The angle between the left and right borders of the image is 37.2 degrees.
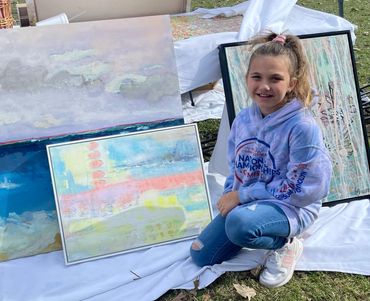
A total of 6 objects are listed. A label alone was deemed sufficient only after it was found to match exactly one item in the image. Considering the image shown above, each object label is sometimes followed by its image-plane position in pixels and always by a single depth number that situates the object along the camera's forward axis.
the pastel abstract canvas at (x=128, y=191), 2.47
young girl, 2.08
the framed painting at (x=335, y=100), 2.84
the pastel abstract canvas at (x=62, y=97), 2.51
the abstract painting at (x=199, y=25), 3.33
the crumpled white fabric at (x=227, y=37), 3.02
